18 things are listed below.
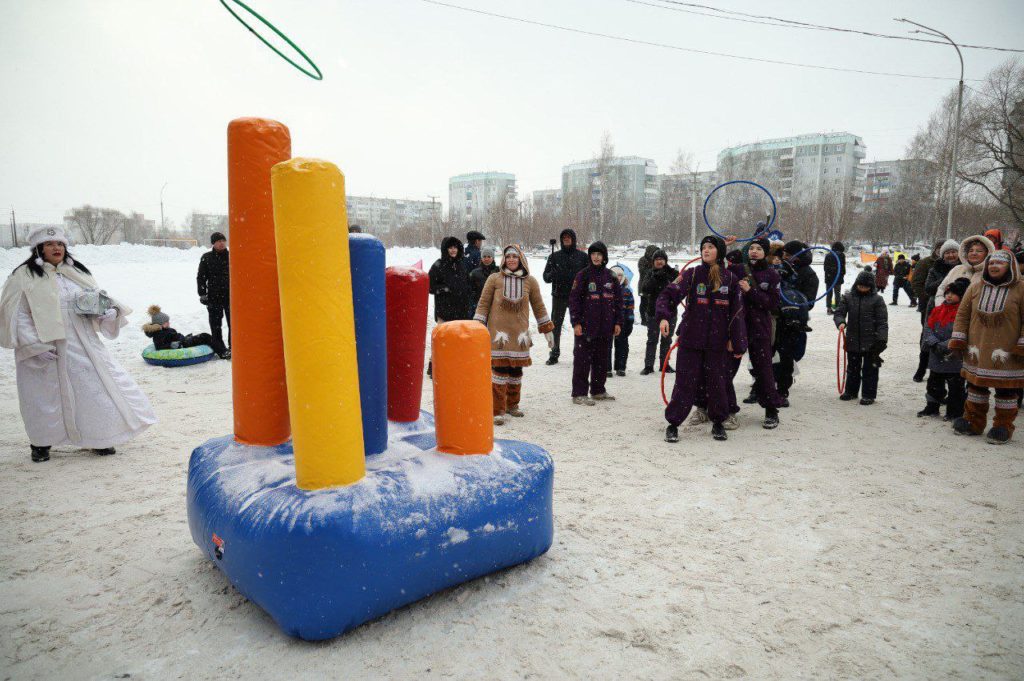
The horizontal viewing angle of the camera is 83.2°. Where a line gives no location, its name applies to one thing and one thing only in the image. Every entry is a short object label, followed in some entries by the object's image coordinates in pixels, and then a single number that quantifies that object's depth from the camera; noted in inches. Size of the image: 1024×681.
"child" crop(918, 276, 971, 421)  236.7
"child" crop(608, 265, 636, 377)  343.3
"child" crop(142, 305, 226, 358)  354.9
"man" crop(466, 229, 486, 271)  361.4
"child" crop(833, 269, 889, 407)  263.1
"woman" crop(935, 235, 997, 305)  220.4
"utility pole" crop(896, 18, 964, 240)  768.9
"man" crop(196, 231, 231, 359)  339.3
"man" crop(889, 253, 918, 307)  641.6
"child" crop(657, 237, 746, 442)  210.7
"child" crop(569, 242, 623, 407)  271.3
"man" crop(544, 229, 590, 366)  349.4
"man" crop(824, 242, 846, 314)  460.5
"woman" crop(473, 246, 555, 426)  249.6
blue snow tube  342.3
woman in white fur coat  182.9
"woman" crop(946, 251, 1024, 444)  205.5
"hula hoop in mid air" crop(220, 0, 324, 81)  103.7
